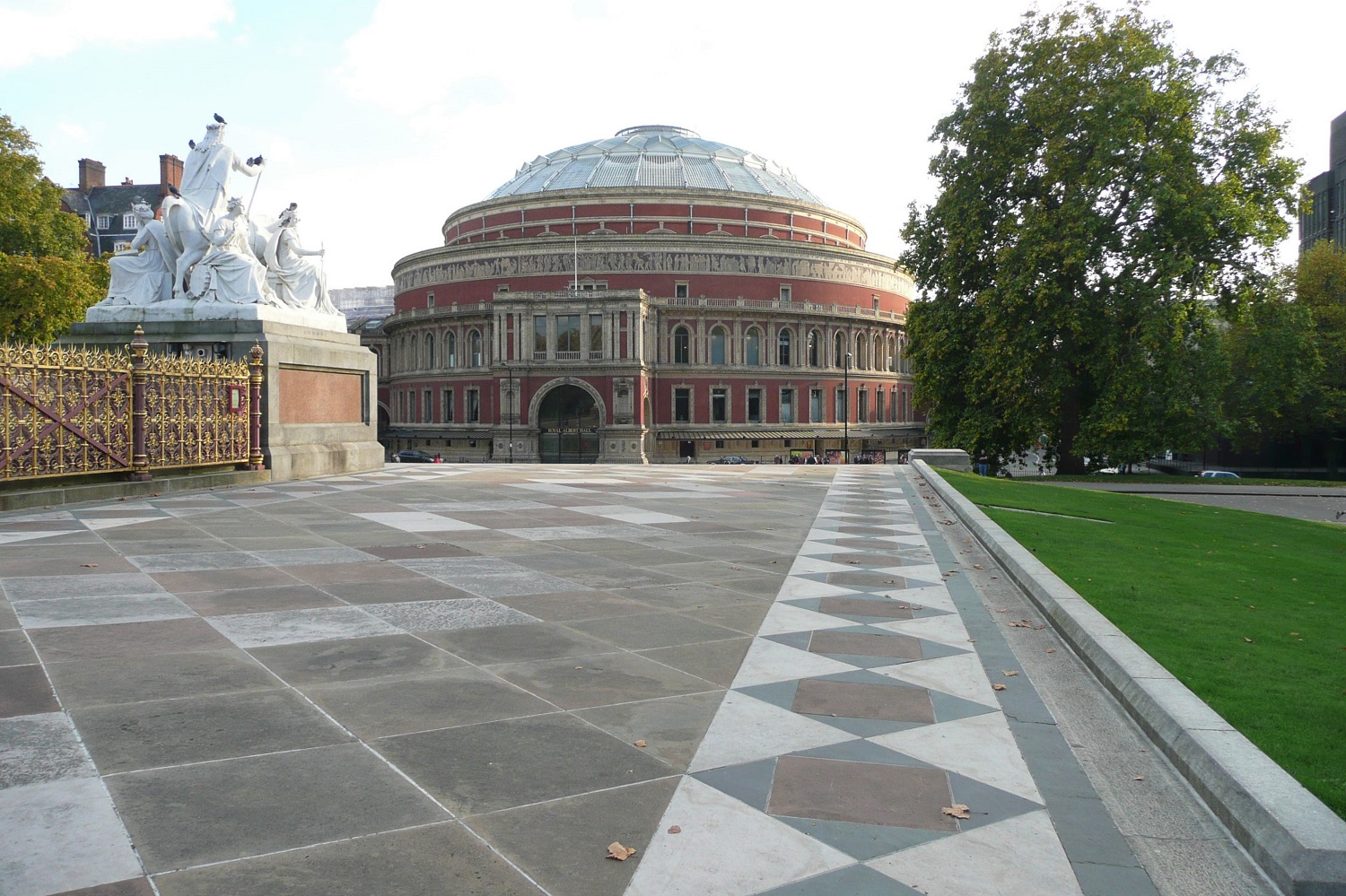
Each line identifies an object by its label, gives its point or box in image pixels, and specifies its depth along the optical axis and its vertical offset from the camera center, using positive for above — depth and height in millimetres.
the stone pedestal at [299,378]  17344 +1148
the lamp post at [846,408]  69062 +1679
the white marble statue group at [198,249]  17703 +3552
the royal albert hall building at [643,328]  63125 +7421
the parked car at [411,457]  61219 -1497
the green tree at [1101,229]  31531 +6898
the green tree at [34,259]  37094 +7304
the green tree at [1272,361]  34369 +2629
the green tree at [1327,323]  43125 +4961
